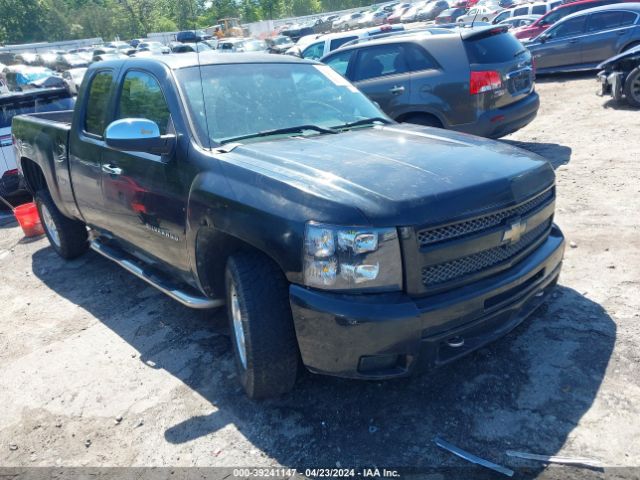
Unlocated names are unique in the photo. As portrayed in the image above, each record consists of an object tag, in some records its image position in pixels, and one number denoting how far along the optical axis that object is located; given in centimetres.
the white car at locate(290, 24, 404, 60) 1354
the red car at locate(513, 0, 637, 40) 1469
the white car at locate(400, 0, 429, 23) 3896
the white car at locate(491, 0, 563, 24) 2294
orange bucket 706
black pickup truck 261
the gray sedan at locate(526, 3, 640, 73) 1238
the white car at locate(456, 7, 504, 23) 2810
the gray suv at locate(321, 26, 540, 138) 711
